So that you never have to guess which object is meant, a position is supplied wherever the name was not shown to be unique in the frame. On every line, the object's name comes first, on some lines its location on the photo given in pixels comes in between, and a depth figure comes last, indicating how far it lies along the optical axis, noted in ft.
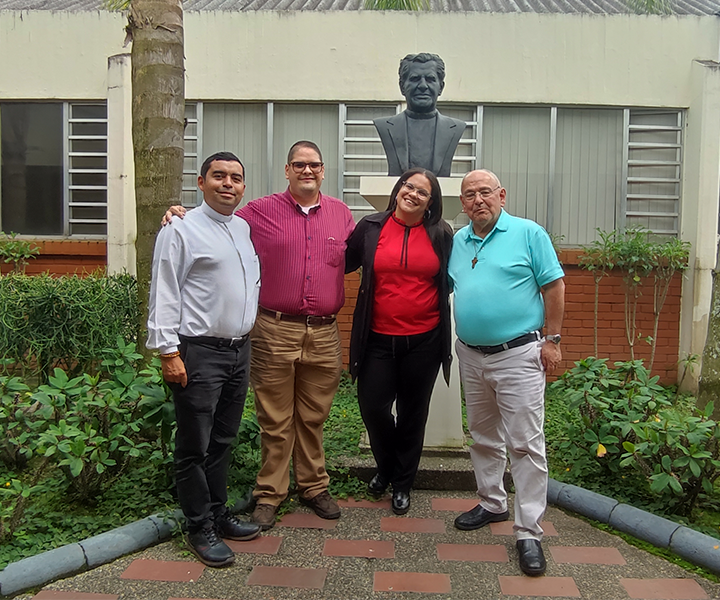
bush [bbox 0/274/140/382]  15.67
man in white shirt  9.37
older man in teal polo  10.01
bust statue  14.03
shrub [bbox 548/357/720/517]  10.90
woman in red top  11.10
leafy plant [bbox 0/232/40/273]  22.21
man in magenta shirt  10.89
